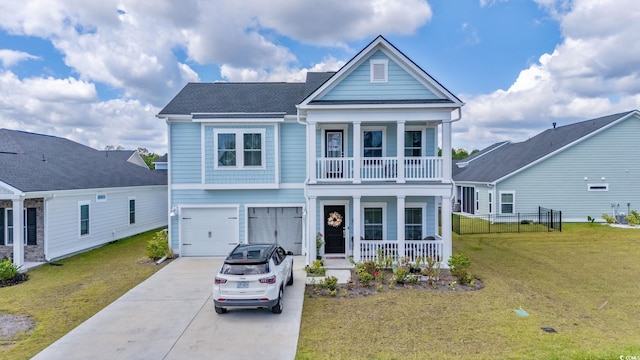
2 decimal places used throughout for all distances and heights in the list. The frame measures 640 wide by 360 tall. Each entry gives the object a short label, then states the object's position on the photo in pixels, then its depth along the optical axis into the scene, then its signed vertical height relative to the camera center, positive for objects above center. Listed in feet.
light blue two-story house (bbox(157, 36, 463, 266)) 39.70 +2.23
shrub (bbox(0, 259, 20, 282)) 35.37 -9.54
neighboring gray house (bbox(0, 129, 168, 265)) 42.83 -2.43
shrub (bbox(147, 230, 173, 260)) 45.01 -9.11
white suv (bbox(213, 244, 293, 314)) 25.09 -7.89
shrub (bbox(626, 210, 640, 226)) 67.87 -8.13
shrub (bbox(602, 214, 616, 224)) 71.36 -8.52
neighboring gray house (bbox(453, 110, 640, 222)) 74.33 +0.87
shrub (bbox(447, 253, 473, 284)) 34.25 -9.39
